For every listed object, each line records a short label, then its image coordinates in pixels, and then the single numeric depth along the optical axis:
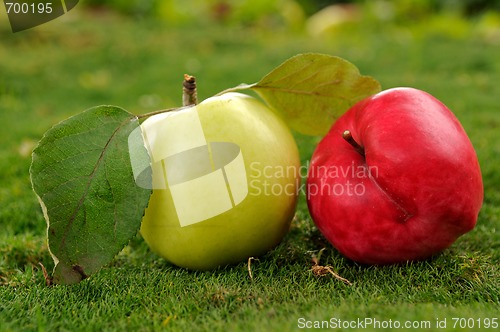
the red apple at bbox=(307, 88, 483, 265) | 0.48
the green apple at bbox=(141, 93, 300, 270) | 0.50
